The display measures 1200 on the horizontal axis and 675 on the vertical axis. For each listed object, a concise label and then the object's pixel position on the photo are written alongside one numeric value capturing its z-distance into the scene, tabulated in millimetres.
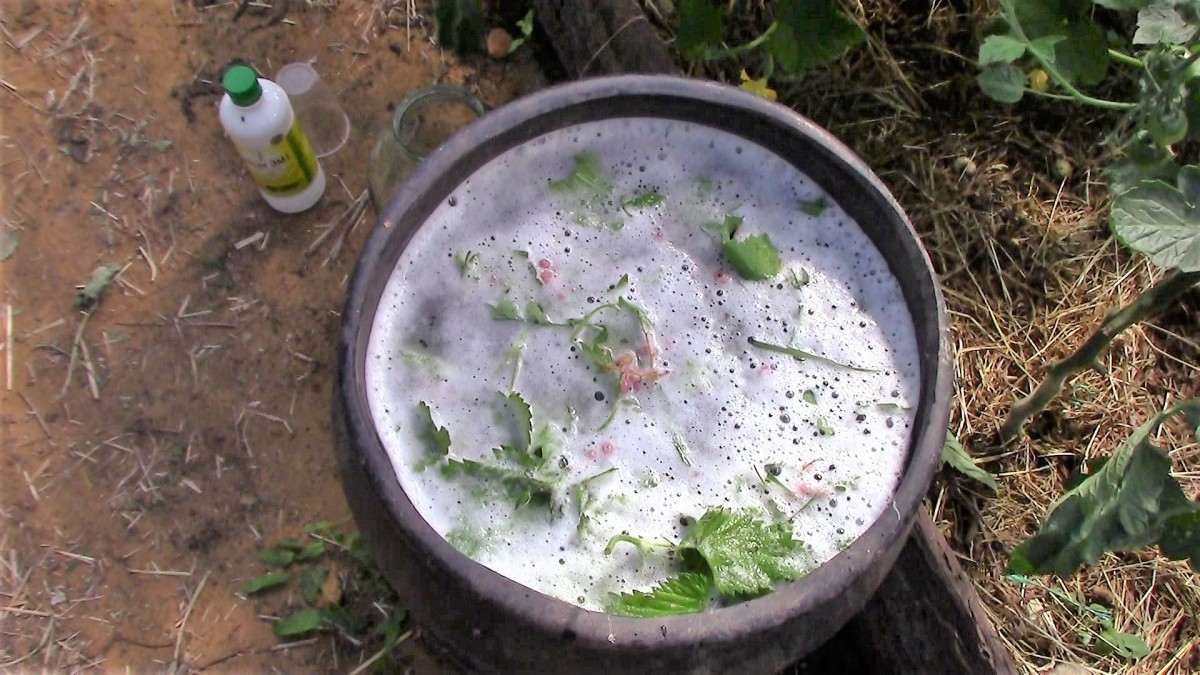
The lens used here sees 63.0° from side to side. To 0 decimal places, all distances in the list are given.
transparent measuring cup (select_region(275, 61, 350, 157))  1807
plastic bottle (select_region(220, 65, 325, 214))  1483
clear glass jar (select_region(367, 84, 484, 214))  1543
